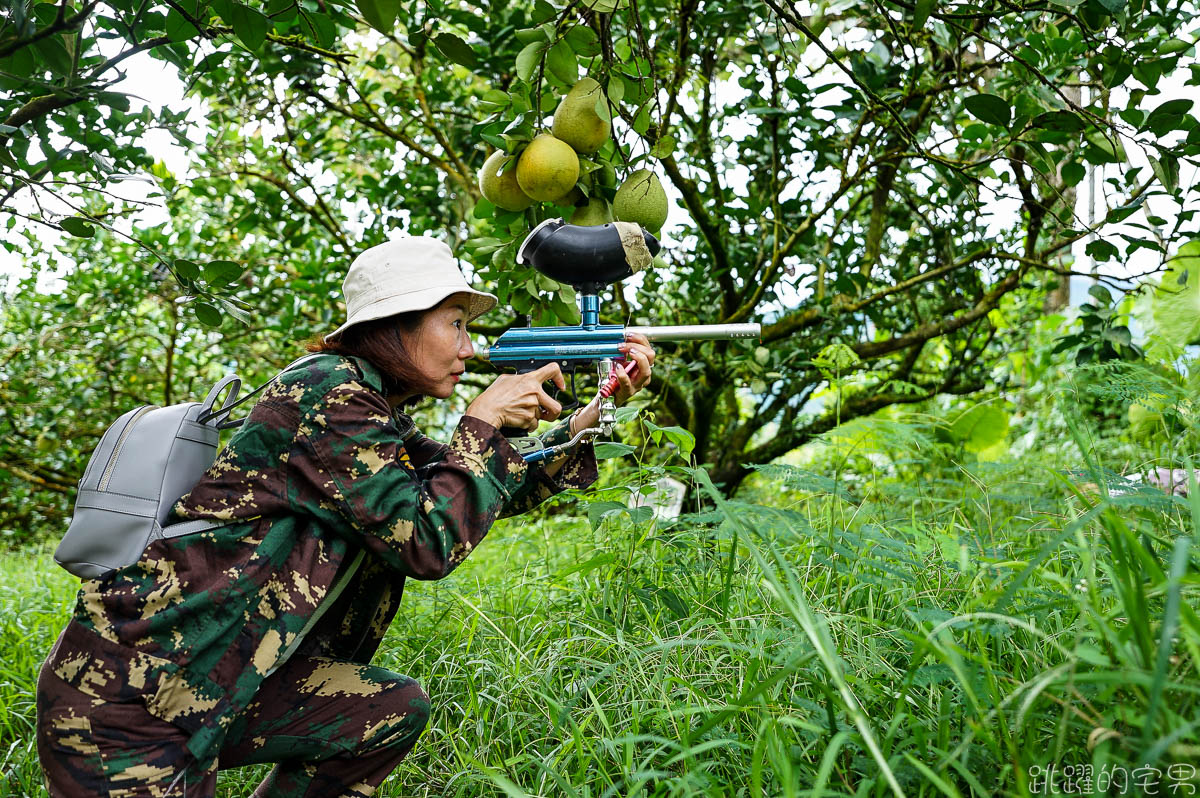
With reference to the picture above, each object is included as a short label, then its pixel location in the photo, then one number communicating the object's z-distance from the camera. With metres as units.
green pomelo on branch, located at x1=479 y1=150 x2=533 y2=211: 1.90
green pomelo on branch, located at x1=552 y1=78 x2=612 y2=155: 1.78
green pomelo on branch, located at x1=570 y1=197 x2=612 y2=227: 1.93
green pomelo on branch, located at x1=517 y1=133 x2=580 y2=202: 1.76
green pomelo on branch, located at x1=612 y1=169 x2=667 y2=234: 1.90
